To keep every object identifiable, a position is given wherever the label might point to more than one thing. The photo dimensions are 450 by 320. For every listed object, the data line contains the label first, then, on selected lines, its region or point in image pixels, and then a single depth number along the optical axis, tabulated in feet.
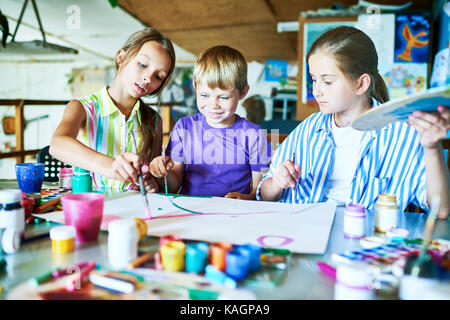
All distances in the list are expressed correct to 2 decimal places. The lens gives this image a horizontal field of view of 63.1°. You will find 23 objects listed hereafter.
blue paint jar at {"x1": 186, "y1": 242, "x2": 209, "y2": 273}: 1.77
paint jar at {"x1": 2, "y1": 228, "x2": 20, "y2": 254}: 1.99
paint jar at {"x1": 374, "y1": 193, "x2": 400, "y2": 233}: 2.45
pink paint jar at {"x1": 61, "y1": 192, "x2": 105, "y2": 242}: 2.21
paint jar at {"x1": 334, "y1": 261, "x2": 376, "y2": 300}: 1.55
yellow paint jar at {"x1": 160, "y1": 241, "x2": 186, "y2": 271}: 1.79
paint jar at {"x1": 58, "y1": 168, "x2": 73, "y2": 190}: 3.82
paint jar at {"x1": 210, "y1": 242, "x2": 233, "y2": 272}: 1.77
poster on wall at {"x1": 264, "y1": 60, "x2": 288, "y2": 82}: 13.85
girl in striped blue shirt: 3.45
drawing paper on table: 2.25
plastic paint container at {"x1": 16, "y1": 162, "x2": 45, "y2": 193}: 3.48
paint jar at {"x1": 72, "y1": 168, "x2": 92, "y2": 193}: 3.48
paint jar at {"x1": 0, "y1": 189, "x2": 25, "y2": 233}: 2.10
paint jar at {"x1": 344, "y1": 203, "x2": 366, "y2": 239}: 2.35
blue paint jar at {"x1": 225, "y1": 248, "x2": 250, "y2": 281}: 1.69
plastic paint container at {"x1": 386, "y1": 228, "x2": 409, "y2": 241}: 2.29
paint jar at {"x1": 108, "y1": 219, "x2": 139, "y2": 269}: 1.88
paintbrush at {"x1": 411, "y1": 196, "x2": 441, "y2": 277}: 1.67
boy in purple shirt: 4.31
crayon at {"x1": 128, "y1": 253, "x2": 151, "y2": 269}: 1.83
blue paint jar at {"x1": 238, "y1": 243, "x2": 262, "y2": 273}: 1.75
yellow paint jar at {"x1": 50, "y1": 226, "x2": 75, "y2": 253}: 2.03
